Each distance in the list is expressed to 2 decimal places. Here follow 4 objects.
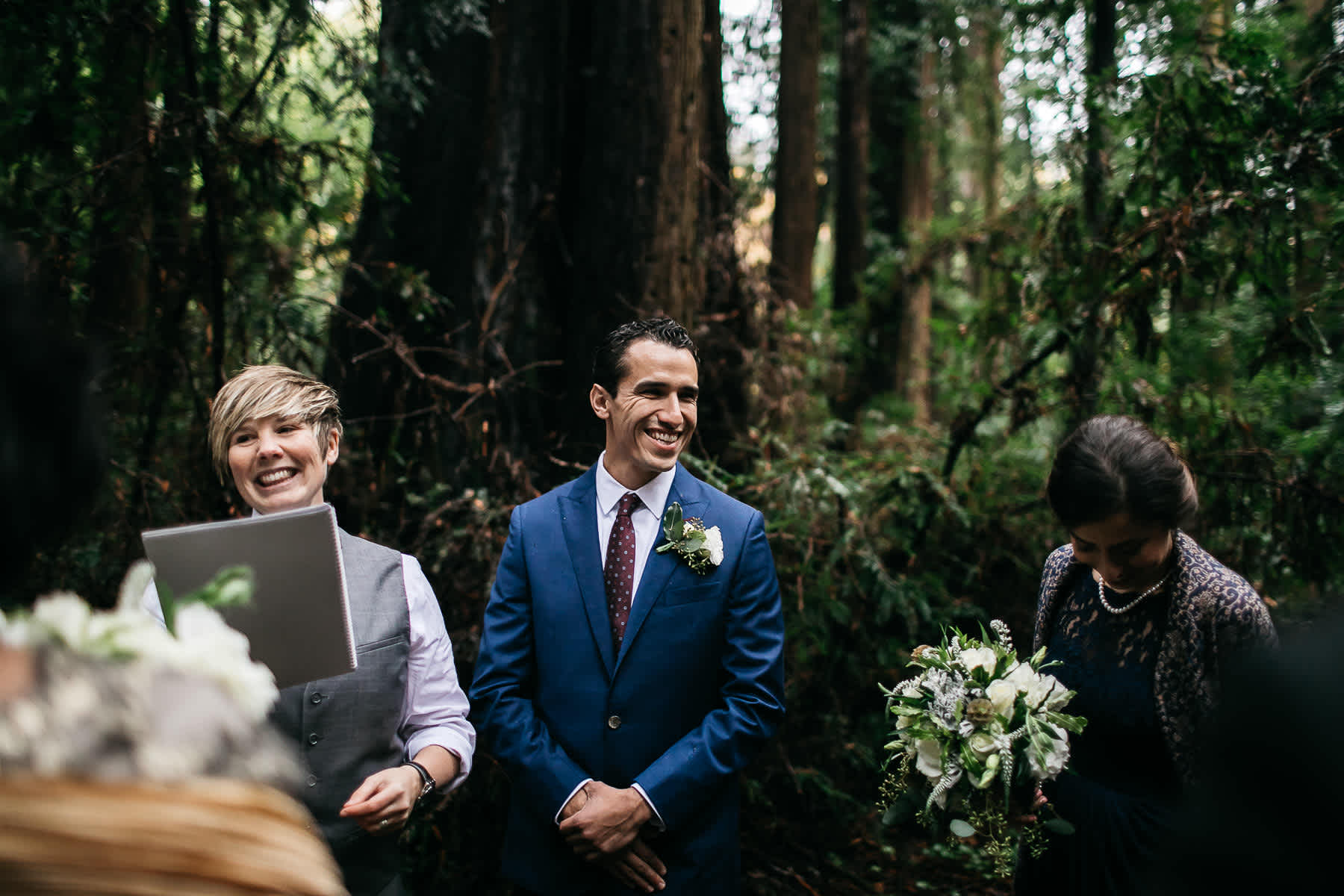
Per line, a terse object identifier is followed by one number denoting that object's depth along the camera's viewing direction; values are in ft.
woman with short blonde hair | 7.05
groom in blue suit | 8.14
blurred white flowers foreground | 3.43
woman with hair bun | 7.16
